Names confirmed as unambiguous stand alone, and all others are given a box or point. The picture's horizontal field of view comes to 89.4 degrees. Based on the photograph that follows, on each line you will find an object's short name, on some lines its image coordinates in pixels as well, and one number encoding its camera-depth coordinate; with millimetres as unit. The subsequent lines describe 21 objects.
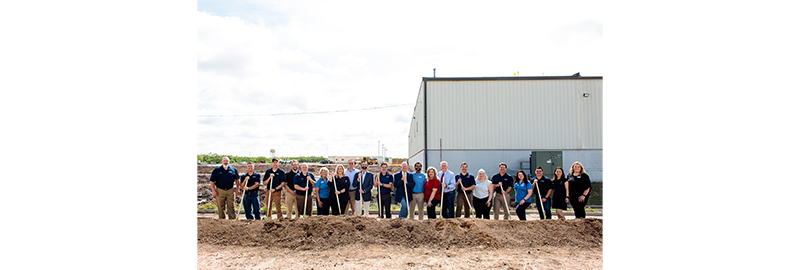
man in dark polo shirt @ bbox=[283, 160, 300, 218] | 8977
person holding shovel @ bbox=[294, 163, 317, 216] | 8891
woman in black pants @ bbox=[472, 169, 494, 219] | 8742
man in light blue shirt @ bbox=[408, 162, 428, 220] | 8930
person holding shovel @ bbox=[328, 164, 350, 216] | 8758
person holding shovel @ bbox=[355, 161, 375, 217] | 9102
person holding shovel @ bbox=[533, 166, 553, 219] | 8547
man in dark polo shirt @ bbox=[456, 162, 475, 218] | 8914
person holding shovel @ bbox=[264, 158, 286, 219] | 8992
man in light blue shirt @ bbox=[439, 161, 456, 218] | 8930
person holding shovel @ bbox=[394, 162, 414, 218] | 8875
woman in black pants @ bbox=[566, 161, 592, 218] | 8094
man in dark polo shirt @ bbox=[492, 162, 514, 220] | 8852
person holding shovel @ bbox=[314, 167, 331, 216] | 8750
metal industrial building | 16438
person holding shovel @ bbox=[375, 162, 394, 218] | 8930
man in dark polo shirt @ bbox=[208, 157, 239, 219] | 8812
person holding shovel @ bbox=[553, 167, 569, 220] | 8250
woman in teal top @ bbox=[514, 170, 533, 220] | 8555
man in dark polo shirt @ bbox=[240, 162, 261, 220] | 8758
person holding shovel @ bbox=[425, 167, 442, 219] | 8766
